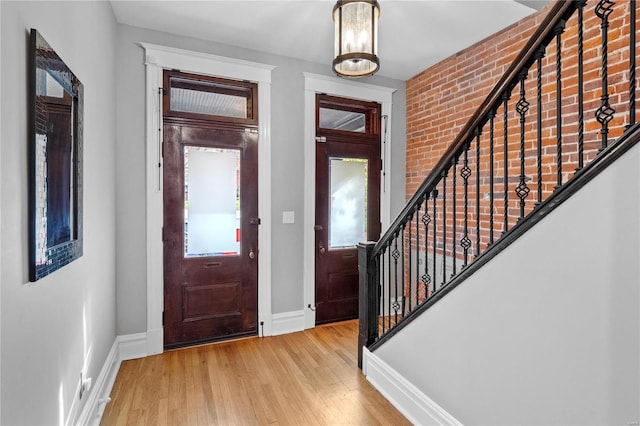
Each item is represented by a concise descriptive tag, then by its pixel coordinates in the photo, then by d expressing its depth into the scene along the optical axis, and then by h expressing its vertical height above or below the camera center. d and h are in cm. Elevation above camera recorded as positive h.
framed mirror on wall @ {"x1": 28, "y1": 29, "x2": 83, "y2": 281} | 120 +20
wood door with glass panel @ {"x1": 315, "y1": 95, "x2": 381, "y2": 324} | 367 +13
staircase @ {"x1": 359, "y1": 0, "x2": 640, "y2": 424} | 114 -1
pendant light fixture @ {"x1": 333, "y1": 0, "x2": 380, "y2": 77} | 201 +110
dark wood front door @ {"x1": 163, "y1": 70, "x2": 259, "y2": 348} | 303 -19
